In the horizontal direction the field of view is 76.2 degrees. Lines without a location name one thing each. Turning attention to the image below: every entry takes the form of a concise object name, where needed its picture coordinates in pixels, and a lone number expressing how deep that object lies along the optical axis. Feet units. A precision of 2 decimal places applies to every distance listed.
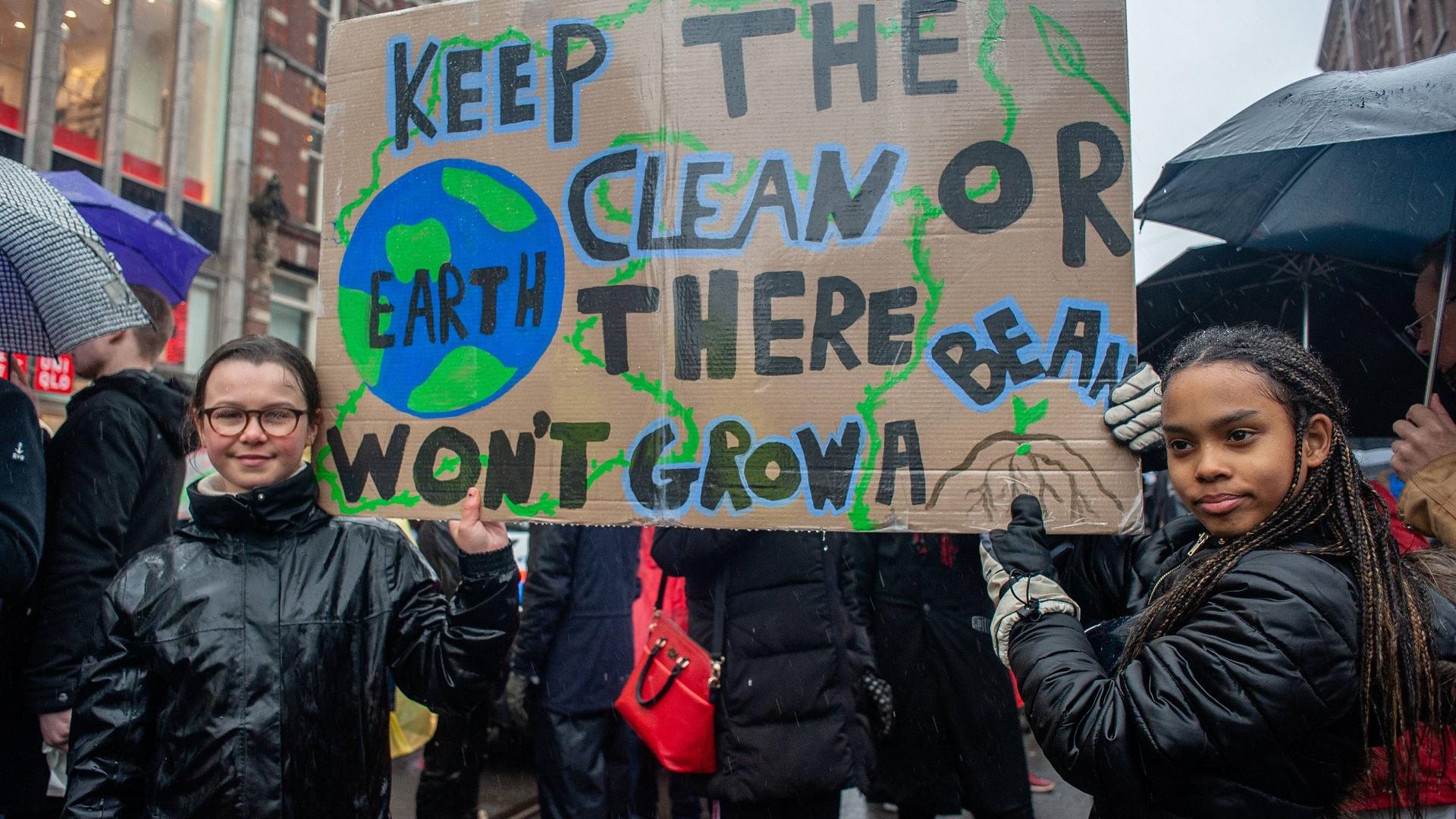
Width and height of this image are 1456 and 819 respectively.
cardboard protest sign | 6.56
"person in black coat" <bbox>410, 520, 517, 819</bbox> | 13.20
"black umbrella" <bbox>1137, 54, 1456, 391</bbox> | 6.97
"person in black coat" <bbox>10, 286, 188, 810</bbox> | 8.16
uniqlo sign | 35.83
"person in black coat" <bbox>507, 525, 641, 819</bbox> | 12.64
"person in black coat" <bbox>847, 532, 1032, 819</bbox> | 12.14
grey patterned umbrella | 7.58
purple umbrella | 11.39
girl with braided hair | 4.62
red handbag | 9.85
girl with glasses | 6.23
